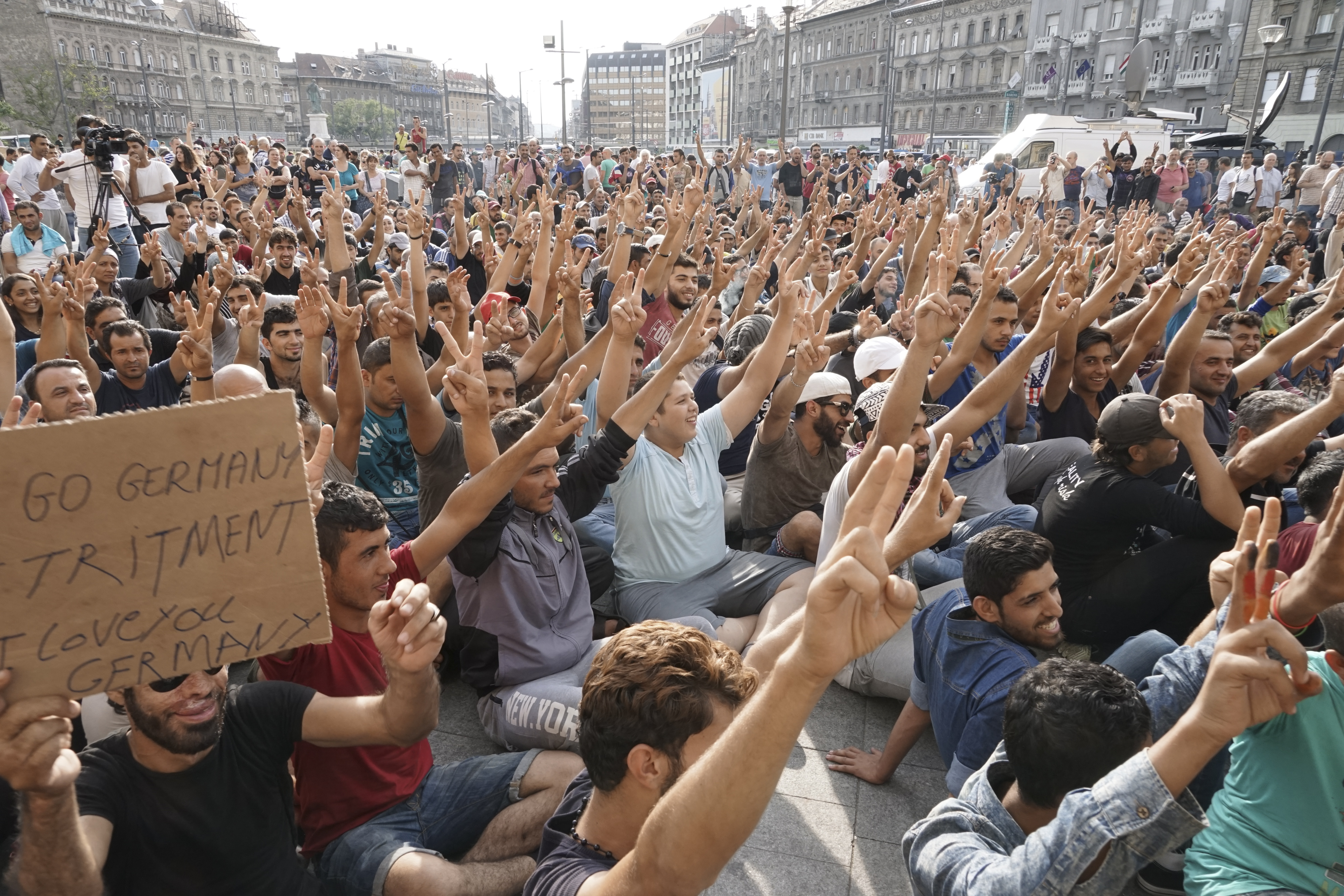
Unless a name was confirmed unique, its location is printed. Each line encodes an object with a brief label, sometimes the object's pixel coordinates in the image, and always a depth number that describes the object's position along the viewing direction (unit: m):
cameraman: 9.44
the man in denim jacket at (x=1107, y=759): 1.53
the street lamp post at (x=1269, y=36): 20.91
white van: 23.23
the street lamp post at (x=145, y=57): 75.38
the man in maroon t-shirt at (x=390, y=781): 2.48
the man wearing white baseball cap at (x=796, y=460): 4.51
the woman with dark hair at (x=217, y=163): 16.88
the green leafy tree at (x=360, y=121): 99.00
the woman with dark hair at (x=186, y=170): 11.56
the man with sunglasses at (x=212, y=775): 1.88
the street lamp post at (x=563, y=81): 41.03
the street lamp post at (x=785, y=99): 29.69
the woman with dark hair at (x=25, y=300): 5.86
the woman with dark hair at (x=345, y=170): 14.42
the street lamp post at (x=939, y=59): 61.00
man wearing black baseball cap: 3.33
